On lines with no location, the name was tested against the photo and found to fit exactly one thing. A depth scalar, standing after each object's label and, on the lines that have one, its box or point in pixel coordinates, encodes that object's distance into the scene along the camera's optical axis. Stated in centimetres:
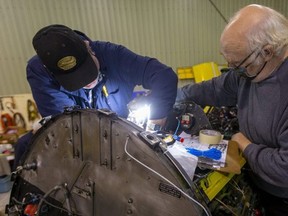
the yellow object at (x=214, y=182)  89
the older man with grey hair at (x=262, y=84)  85
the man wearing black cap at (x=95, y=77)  102
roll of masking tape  113
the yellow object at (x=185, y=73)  379
